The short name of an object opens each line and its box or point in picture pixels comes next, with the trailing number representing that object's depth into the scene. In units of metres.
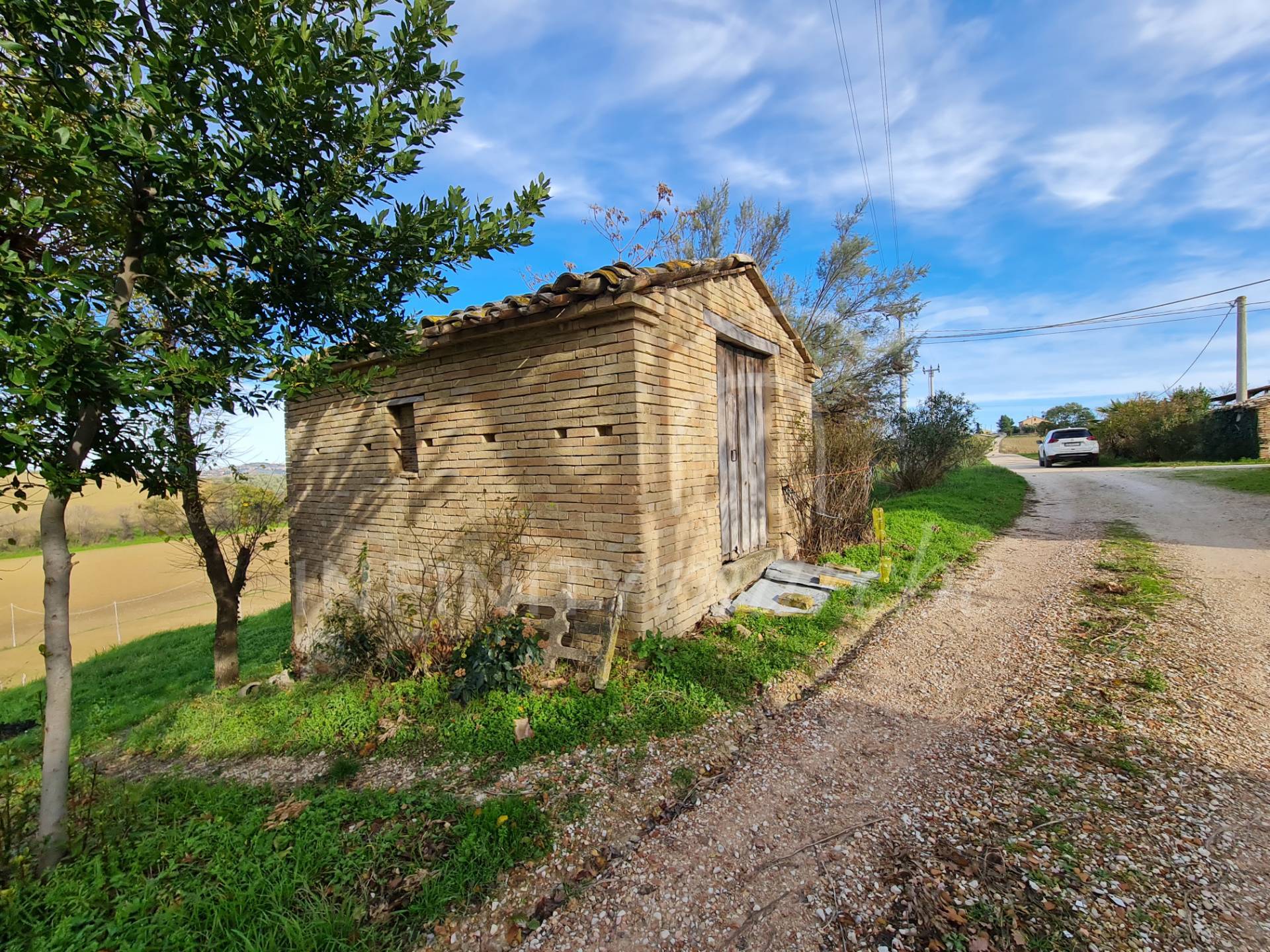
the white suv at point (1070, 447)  22.22
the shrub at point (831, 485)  7.48
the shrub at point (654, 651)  4.21
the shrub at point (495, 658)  4.15
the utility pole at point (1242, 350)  22.25
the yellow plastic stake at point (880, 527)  6.71
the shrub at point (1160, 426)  20.52
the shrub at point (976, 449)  18.81
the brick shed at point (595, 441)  4.33
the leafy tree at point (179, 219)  1.96
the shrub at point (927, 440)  14.79
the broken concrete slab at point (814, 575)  6.23
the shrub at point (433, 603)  4.80
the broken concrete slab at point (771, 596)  5.61
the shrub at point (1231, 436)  18.30
